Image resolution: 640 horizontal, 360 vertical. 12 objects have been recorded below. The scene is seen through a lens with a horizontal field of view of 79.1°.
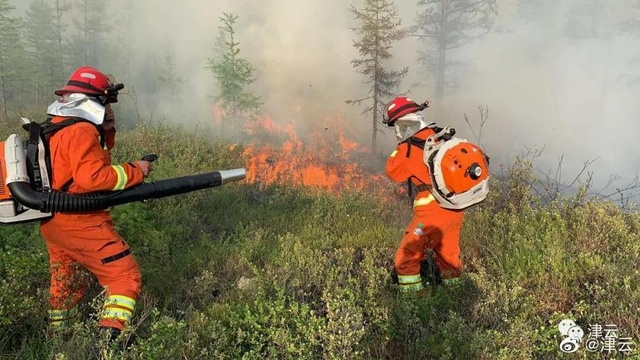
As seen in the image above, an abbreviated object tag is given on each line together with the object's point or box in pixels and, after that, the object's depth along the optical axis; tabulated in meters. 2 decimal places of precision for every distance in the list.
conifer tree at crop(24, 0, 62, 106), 34.28
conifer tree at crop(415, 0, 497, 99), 26.33
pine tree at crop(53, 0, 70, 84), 37.00
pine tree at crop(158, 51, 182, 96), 30.44
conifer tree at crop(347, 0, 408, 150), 18.09
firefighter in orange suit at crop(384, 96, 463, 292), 3.94
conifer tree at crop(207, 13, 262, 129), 18.94
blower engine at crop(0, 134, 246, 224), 2.59
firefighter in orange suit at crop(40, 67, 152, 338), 2.69
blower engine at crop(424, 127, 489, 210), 3.62
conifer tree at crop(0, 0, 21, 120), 31.83
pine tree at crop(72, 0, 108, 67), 41.97
